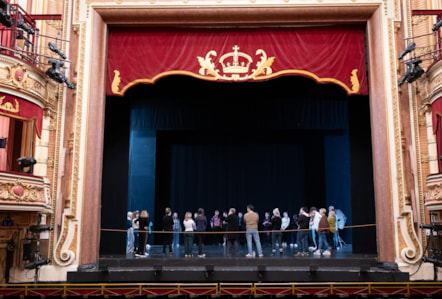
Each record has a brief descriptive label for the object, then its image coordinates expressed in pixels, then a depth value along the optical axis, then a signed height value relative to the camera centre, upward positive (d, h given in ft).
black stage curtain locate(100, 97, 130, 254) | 38.91 +4.13
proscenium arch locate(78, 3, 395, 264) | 33.50 +14.10
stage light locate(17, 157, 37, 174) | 29.38 +4.13
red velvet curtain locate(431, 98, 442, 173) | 31.09 +7.27
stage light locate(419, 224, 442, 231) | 29.96 -0.36
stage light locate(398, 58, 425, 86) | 30.99 +10.80
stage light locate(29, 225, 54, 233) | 31.01 -0.36
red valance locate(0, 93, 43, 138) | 29.56 +8.02
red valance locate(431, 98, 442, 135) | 30.96 +8.08
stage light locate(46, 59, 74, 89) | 31.76 +11.07
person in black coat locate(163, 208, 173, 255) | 37.14 -0.25
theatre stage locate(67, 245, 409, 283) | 30.60 -3.43
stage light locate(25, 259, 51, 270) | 29.40 -2.84
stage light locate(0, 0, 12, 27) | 26.47 +12.93
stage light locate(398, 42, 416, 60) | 30.76 +12.32
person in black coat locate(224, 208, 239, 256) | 36.60 -0.56
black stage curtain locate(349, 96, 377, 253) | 38.58 +4.04
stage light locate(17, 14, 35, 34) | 30.53 +13.97
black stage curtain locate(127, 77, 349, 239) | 52.60 +11.24
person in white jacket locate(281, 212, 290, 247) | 41.39 +0.02
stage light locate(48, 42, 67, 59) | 31.67 +12.72
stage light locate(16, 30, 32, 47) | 31.27 +13.49
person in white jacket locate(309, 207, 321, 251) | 37.32 +0.18
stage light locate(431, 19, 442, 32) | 30.19 +13.68
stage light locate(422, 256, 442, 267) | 29.39 -2.69
